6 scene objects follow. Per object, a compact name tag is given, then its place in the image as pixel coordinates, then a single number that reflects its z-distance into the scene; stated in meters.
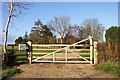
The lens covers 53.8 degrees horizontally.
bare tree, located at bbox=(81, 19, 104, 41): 22.98
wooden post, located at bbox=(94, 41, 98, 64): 8.00
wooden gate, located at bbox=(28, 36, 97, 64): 8.11
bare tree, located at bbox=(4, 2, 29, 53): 8.42
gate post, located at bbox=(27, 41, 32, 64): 8.12
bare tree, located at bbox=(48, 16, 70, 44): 24.94
